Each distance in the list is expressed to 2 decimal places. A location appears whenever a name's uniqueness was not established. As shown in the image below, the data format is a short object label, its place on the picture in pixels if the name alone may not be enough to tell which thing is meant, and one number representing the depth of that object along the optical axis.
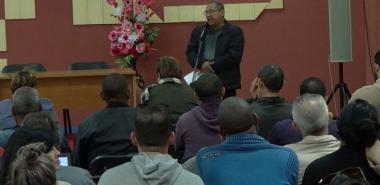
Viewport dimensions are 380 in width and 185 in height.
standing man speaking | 9.80
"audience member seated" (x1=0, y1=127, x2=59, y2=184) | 4.53
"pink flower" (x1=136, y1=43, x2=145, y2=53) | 11.45
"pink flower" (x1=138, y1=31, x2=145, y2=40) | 11.44
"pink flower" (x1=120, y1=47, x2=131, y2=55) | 11.43
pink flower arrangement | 11.43
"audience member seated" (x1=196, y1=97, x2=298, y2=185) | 4.52
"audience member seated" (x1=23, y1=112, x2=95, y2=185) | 4.69
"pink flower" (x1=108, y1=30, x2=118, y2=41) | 11.54
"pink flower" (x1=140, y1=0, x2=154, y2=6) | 11.60
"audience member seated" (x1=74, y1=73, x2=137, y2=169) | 6.29
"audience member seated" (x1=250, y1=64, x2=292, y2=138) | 6.40
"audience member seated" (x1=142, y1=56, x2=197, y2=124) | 7.47
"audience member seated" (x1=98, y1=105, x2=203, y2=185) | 3.94
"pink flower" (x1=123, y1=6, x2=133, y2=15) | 11.57
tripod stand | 10.17
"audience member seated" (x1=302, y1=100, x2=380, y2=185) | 4.22
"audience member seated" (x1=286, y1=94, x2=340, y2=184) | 4.89
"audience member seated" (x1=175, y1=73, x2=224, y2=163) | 6.27
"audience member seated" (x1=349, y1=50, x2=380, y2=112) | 6.41
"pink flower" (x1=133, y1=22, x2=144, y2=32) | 11.45
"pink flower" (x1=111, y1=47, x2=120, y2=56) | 11.47
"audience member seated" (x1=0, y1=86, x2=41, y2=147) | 6.23
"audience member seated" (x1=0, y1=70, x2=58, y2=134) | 7.13
